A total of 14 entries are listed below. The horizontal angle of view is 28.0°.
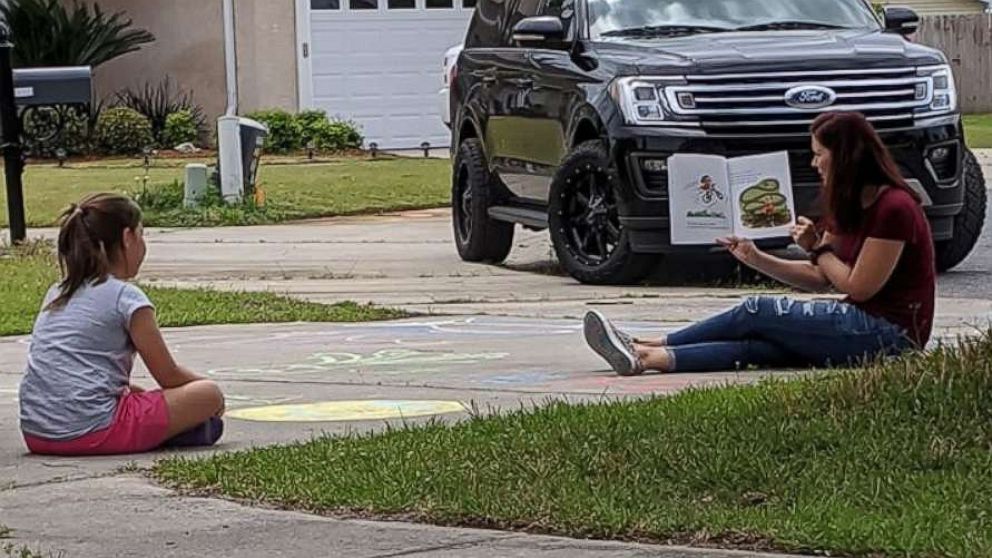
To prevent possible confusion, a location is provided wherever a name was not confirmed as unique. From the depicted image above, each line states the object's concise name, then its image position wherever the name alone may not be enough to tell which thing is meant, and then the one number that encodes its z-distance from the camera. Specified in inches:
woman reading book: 305.1
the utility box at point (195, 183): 691.4
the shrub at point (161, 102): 1017.5
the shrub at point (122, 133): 973.2
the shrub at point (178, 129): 994.1
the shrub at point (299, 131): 966.4
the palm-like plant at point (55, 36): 1011.9
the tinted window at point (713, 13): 478.3
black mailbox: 557.0
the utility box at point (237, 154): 684.1
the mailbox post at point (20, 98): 541.3
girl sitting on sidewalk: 268.5
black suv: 435.5
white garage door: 1025.5
